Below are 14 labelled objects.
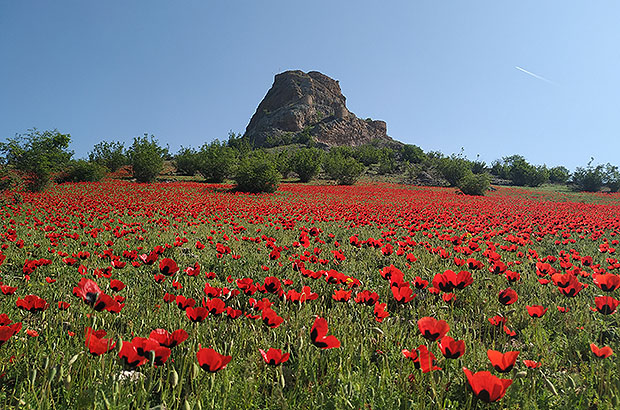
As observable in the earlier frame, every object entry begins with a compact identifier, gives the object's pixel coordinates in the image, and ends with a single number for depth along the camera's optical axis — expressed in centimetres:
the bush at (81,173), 2472
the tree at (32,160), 1611
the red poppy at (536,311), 203
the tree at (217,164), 3132
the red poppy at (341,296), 221
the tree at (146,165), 2759
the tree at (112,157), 3844
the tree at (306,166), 3684
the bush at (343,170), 3441
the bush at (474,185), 2789
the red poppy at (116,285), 197
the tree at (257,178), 2122
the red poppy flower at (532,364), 160
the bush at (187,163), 3738
